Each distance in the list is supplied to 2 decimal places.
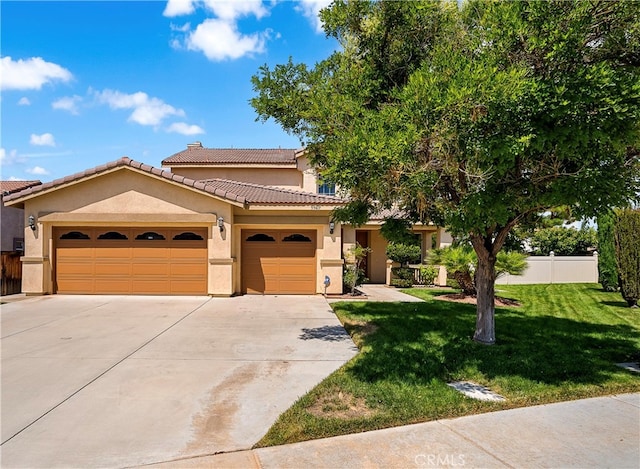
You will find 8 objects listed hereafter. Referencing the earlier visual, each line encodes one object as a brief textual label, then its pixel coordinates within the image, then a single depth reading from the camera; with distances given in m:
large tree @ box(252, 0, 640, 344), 4.83
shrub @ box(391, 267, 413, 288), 18.12
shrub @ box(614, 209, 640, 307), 12.34
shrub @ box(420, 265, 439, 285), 18.81
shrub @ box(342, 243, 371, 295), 15.19
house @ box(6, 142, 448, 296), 14.00
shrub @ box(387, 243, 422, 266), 18.44
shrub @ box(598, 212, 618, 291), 14.83
